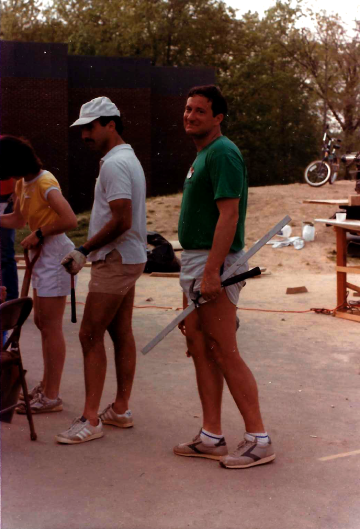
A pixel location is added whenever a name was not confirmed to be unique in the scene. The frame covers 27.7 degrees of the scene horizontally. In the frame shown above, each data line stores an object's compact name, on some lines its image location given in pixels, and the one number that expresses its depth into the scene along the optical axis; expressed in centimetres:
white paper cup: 850
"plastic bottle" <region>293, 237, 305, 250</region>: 1490
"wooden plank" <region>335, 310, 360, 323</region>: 807
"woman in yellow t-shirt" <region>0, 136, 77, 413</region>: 446
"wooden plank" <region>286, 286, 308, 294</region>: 1004
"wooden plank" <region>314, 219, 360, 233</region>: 798
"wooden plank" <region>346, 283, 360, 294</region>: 867
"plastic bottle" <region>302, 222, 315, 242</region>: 1554
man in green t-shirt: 354
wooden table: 815
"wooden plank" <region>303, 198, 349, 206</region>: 896
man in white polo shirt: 401
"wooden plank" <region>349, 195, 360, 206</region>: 824
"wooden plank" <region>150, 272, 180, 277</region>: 1184
